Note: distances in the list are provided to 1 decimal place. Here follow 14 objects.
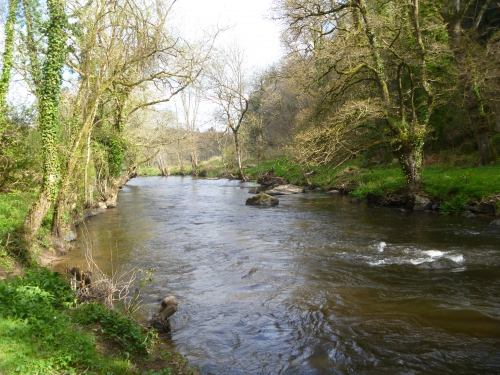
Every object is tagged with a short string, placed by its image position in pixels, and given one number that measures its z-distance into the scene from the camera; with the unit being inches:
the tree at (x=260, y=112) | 1737.2
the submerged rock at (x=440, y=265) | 386.7
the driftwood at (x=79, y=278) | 303.3
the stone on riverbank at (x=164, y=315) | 276.4
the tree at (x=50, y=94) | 440.0
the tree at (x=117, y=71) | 522.0
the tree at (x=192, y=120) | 2378.4
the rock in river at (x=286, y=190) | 1112.8
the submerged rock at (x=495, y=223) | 546.4
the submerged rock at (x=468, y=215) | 614.1
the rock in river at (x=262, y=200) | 905.5
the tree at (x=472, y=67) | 720.3
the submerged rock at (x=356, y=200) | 877.5
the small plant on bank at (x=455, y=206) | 639.8
